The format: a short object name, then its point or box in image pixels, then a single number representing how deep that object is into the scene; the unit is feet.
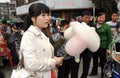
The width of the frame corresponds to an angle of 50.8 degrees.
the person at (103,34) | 8.91
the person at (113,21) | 9.65
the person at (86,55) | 8.58
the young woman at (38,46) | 3.74
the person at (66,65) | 7.31
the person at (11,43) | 11.96
